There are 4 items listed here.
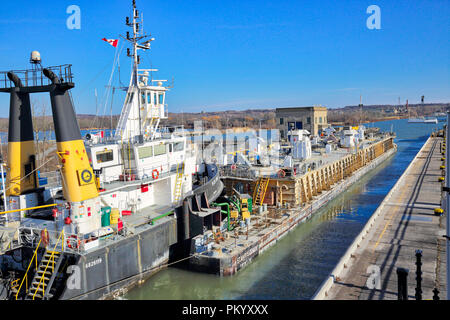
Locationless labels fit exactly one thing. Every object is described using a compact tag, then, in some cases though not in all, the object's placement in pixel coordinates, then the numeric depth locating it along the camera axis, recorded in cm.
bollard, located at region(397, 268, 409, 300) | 1055
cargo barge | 1834
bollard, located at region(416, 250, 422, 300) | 1106
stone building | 8494
